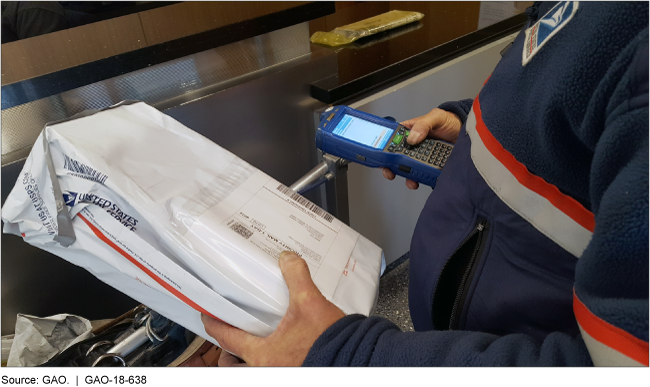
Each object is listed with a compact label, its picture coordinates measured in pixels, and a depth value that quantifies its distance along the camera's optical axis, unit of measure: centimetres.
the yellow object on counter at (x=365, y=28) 101
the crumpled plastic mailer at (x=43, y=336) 61
